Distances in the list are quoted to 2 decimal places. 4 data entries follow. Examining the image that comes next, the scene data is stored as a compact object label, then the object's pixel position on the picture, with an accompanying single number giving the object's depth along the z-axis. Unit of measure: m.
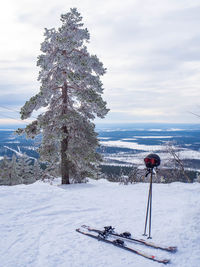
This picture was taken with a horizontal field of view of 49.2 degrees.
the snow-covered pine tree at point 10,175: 34.84
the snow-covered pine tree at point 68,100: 14.10
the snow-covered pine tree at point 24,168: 41.04
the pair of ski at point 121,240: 4.88
